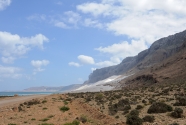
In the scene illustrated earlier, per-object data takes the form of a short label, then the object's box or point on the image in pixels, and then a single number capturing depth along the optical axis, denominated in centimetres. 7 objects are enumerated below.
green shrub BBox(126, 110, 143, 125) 1466
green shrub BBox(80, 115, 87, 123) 1778
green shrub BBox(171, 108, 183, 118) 1546
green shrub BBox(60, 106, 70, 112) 2498
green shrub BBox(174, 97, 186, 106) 1947
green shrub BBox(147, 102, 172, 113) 1781
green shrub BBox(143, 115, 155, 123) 1525
